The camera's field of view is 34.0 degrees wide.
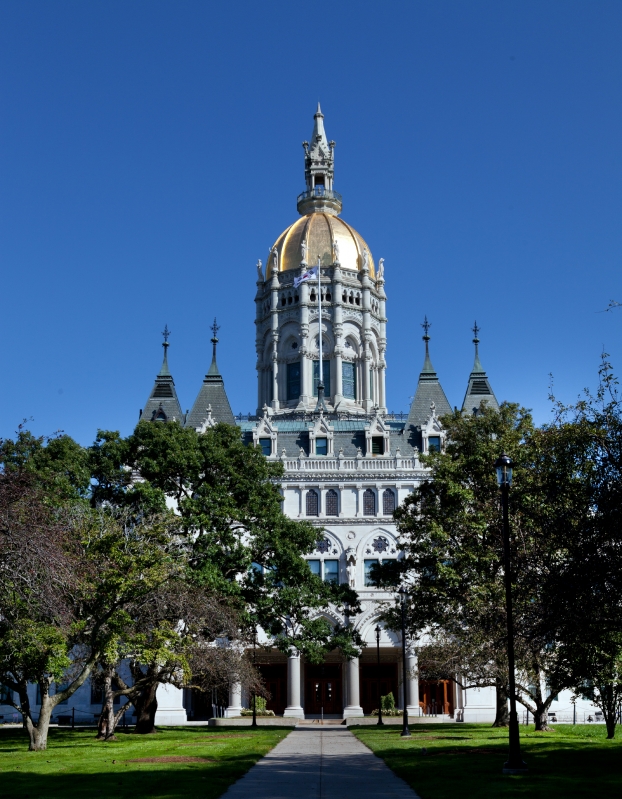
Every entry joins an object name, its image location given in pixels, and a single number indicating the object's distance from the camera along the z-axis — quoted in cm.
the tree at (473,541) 4106
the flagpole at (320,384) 8344
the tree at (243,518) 4997
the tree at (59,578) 2786
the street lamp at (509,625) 2434
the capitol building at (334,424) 7364
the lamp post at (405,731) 4271
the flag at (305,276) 9419
